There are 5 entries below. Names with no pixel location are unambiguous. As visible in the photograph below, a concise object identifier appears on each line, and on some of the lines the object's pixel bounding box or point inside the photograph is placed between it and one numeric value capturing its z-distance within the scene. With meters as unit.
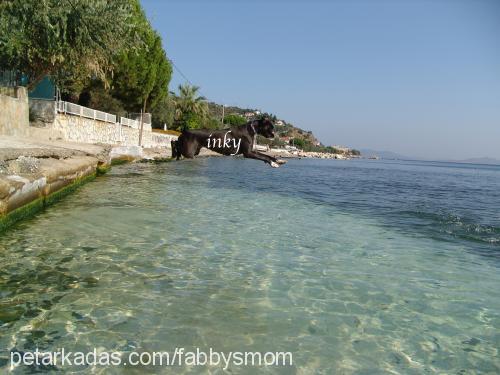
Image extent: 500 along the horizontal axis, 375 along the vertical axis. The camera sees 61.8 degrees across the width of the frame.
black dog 11.83
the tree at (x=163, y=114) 72.75
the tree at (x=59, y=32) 19.23
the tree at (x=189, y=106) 88.50
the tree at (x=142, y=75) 44.56
